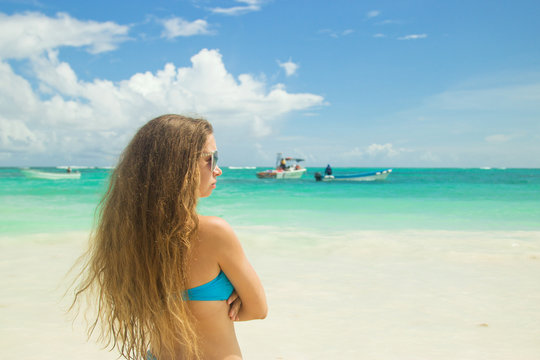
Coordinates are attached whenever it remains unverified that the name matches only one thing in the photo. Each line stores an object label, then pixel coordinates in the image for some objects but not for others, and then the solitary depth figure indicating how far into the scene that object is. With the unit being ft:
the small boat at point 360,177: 138.10
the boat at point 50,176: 145.85
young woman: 4.66
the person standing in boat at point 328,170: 141.88
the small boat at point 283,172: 158.61
